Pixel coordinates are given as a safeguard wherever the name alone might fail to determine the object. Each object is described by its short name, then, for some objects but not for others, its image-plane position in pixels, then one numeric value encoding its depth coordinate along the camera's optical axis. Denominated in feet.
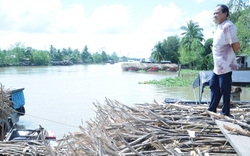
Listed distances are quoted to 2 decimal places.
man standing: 12.80
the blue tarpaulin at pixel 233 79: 26.20
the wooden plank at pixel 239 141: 8.01
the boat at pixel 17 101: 29.27
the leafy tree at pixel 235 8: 95.32
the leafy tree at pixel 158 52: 222.79
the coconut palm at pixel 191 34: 182.80
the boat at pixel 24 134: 23.41
